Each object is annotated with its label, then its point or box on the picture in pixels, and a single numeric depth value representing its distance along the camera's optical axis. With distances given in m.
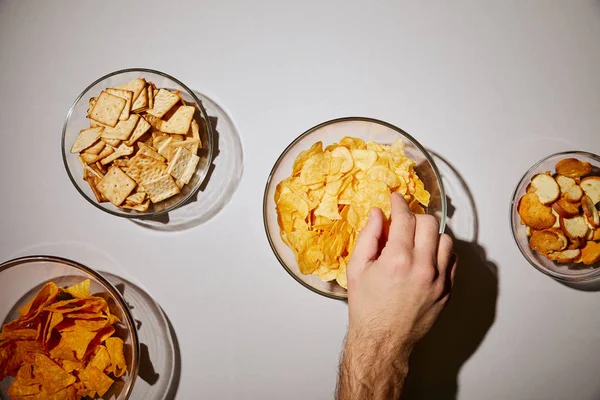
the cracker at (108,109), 0.90
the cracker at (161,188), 0.89
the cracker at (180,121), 0.89
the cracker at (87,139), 0.92
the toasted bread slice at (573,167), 0.93
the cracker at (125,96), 0.90
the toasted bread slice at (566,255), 0.92
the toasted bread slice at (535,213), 0.91
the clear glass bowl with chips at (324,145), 0.86
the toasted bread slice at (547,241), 0.91
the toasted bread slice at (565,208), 0.89
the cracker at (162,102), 0.90
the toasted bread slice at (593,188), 0.93
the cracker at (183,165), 0.89
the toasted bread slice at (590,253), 0.92
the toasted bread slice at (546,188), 0.91
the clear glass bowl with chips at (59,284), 0.89
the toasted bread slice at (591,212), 0.90
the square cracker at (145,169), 0.89
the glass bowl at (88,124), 0.93
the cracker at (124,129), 0.89
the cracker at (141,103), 0.91
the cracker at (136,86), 0.92
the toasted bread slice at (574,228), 0.90
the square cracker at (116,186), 0.89
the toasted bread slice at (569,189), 0.91
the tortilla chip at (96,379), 0.86
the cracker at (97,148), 0.92
